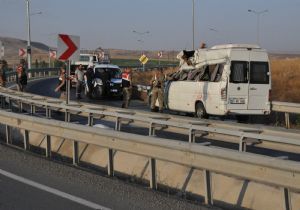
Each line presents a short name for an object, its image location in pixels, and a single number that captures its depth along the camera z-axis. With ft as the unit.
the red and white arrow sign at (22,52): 181.37
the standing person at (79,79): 89.38
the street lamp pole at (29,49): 190.16
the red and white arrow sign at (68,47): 53.42
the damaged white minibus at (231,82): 55.47
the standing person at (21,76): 84.68
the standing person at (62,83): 70.18
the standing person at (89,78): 99.71
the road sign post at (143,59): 159.71
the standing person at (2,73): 86.86
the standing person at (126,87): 72.02
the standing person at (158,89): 66.33
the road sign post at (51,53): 216.86
